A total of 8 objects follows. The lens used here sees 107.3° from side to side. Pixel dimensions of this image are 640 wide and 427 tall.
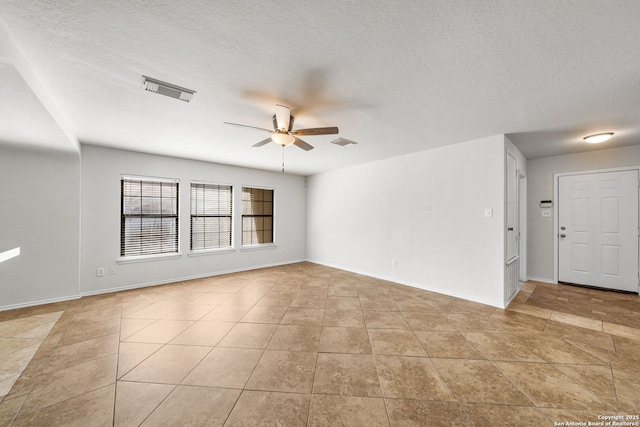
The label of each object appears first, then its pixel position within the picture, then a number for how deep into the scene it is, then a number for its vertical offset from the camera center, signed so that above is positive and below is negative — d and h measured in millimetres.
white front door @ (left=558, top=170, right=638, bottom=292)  3959 -265
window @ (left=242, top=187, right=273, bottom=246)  5922 -61
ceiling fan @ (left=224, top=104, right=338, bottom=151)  2514 +902
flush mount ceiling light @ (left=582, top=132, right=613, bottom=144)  3342 +1125
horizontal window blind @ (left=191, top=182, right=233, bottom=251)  5145 -55
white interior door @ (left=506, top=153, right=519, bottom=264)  3598 +116
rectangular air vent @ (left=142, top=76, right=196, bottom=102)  2064 +1147
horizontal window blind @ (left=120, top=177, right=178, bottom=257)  4383 -60
